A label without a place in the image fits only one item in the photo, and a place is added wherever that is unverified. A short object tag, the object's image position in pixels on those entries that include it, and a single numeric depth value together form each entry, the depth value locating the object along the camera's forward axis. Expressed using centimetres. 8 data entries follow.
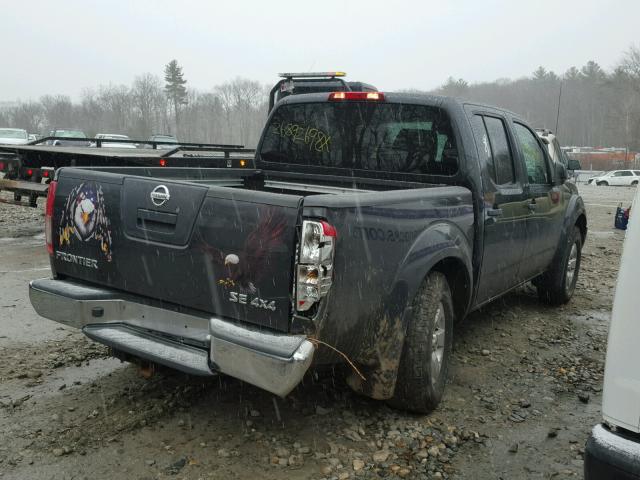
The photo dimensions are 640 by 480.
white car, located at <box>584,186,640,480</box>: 184
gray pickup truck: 271
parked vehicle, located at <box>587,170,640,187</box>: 4209
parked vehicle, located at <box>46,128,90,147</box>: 2693
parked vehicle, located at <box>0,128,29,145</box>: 2365
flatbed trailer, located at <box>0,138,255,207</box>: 861
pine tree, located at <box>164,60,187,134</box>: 9069
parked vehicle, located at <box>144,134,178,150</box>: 2948
